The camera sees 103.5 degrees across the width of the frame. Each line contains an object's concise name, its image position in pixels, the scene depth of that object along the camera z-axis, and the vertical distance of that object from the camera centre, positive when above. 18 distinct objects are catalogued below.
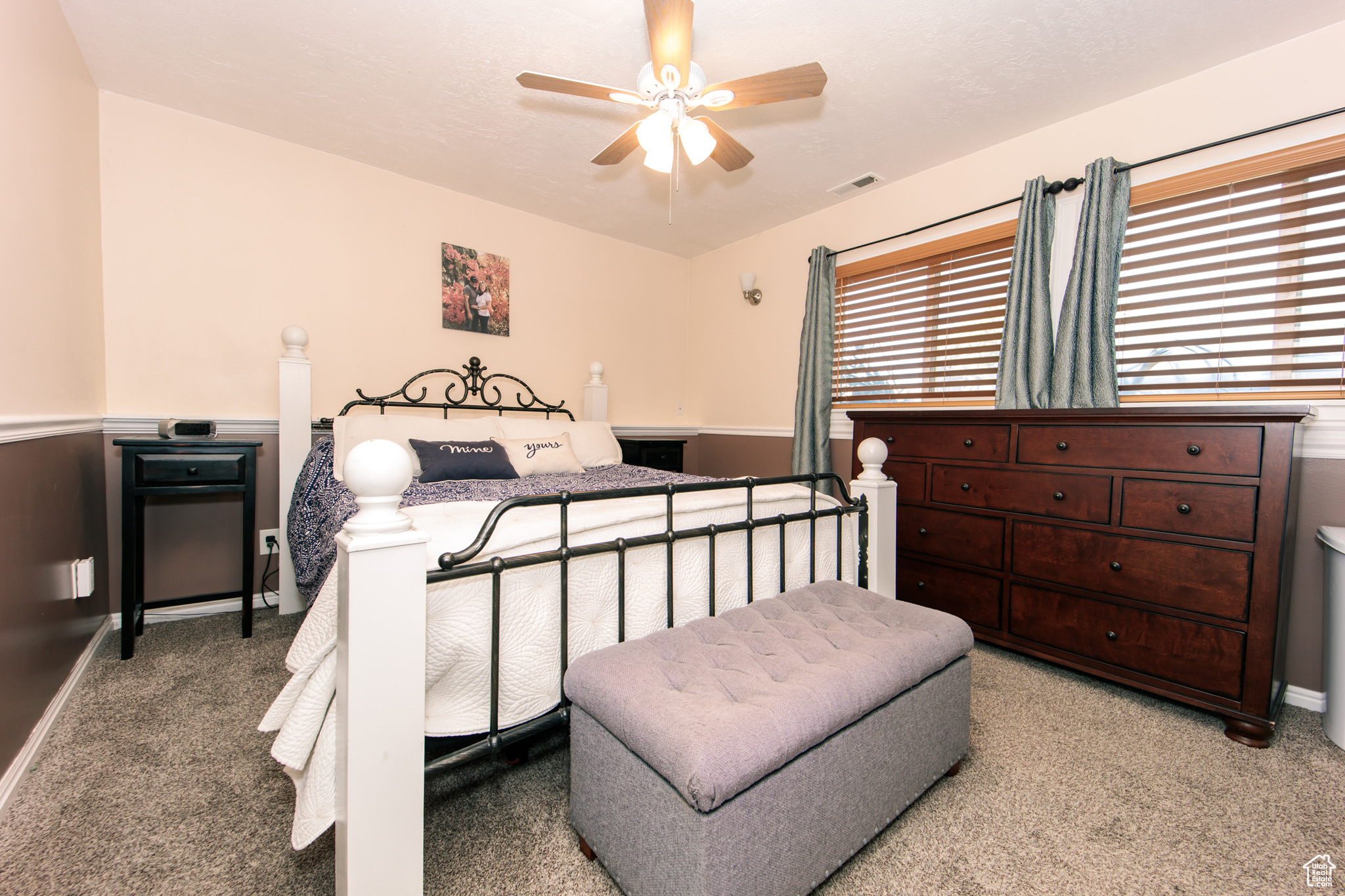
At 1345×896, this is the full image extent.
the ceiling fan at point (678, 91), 1.60 +1.12
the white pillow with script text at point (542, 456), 2.77 -0.19
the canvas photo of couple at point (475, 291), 3.27 +0.81
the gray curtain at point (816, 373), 3.38 +0.37
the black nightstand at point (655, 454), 3.92 -0.22
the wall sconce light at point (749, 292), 3.88 +1.01
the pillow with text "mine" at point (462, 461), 2.43 -0.20
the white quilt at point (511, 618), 1.03 -0.47
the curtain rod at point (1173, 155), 1.85 +1.15
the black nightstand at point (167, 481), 2.07 -0.29
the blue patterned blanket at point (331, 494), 1.80 -0.29
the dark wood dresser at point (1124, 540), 1.66 -0.38
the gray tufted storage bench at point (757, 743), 0.88 -0.60
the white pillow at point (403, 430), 2.46 -0.06
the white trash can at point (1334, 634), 1.65 -0.60
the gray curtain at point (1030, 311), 2.40 +0.58
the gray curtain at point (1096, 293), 2.22 +0.62
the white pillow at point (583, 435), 3.00 -0.07
